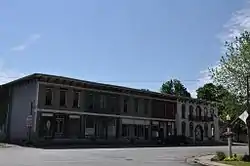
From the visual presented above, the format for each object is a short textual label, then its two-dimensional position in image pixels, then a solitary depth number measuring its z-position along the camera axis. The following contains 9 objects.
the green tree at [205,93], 63.02
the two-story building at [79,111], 29.83
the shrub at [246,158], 16.22
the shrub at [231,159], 16.92
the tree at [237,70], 16.98
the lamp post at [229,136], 17.35
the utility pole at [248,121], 16.30
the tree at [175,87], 71.95
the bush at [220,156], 17.43
